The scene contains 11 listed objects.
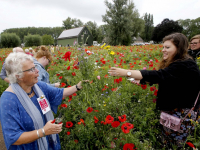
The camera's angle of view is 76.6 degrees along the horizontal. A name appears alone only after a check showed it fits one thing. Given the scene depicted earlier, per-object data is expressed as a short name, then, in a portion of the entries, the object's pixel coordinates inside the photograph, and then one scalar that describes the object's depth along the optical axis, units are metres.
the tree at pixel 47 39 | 44.58
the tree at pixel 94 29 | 43.28
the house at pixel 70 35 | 34.91
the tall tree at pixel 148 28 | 68.14
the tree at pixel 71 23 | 60.43
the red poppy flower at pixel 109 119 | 1.35
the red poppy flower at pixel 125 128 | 1.22
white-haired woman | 1.23
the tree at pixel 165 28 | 35.53
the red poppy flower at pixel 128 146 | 1.18
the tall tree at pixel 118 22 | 23.66
